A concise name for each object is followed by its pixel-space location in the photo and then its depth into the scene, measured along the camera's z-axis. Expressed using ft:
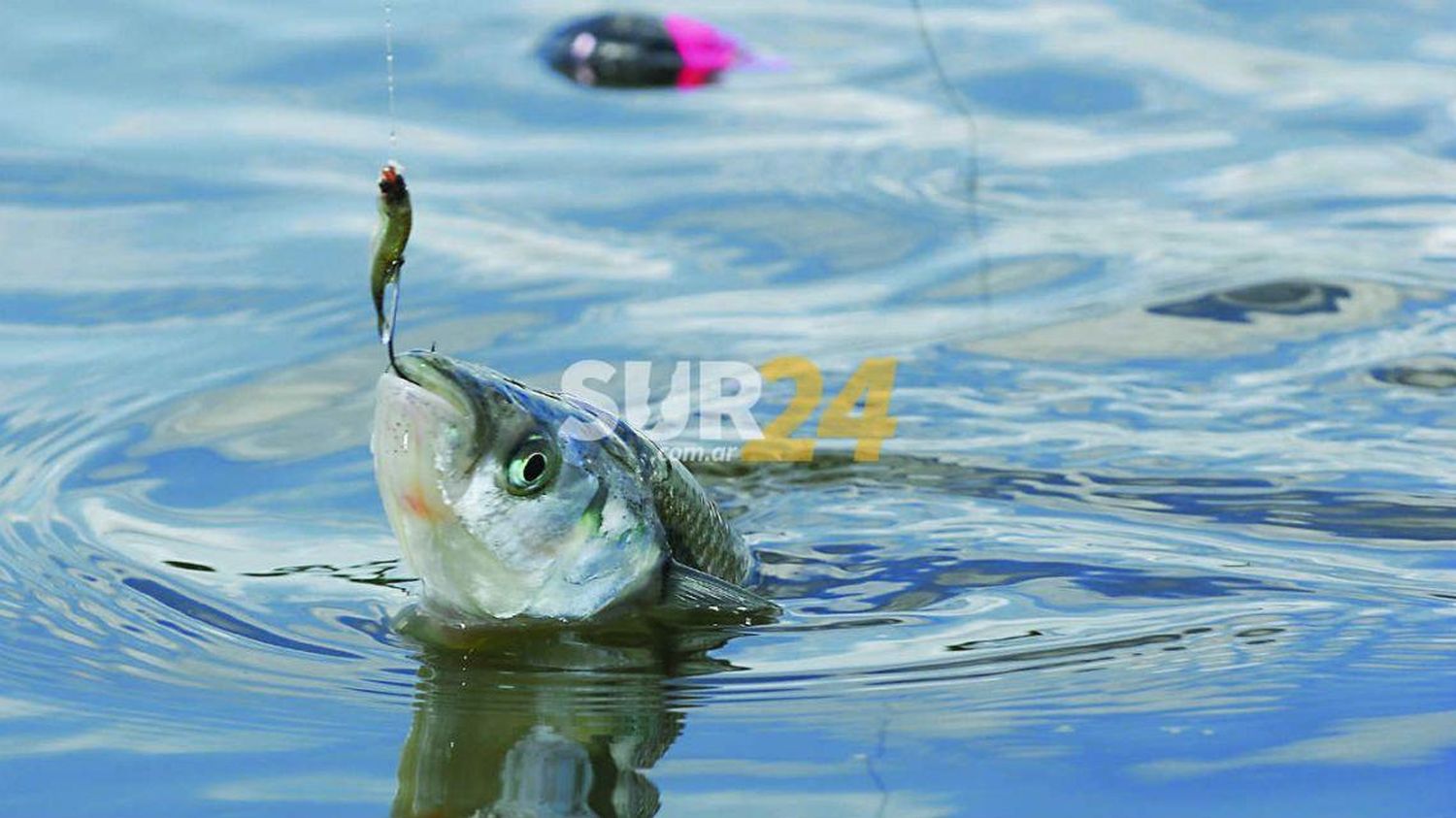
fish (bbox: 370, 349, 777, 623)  21.34
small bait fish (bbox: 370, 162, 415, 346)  19.84
